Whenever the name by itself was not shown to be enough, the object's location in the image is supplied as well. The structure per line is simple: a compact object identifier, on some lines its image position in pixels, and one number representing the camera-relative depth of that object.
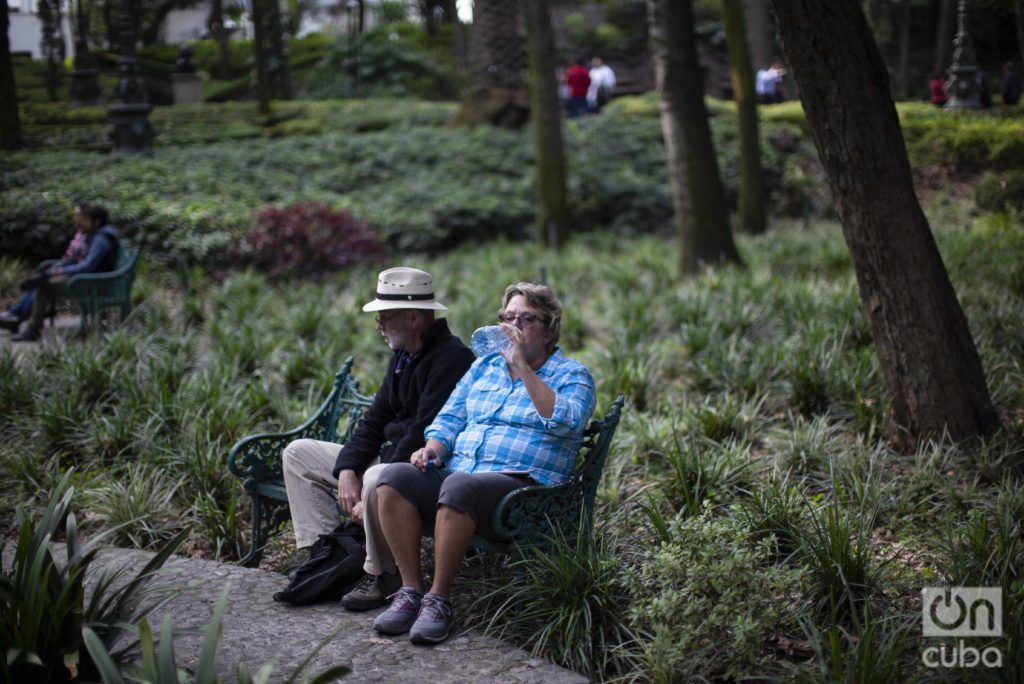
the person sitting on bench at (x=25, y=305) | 8.98
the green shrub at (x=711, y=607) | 3.46
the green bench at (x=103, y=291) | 8.55
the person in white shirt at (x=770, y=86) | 16.23
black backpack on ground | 4.27
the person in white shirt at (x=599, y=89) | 24.06
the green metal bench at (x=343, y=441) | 4.05
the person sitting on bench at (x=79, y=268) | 8.75
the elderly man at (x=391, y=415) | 4.46
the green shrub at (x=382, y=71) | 22.31
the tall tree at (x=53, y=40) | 11.07
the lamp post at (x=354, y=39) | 23.14
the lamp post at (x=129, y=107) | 13.62
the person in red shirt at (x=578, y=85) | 22.41
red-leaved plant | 11.81
